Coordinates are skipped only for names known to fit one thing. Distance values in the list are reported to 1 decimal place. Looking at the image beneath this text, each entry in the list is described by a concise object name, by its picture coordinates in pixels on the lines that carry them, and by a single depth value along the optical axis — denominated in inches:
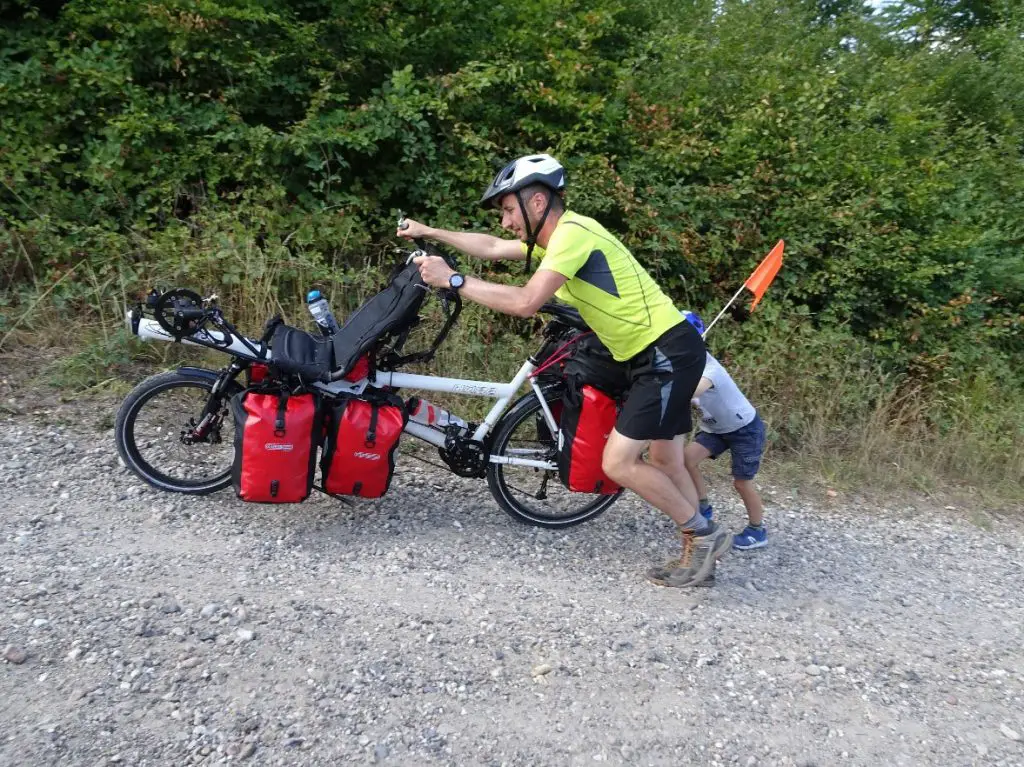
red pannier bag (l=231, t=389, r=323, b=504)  146.9
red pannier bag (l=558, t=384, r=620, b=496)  160.1
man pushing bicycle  135.0
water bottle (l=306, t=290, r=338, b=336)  161.8
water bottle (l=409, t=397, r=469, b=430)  169.6
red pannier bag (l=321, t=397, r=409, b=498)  153.9
